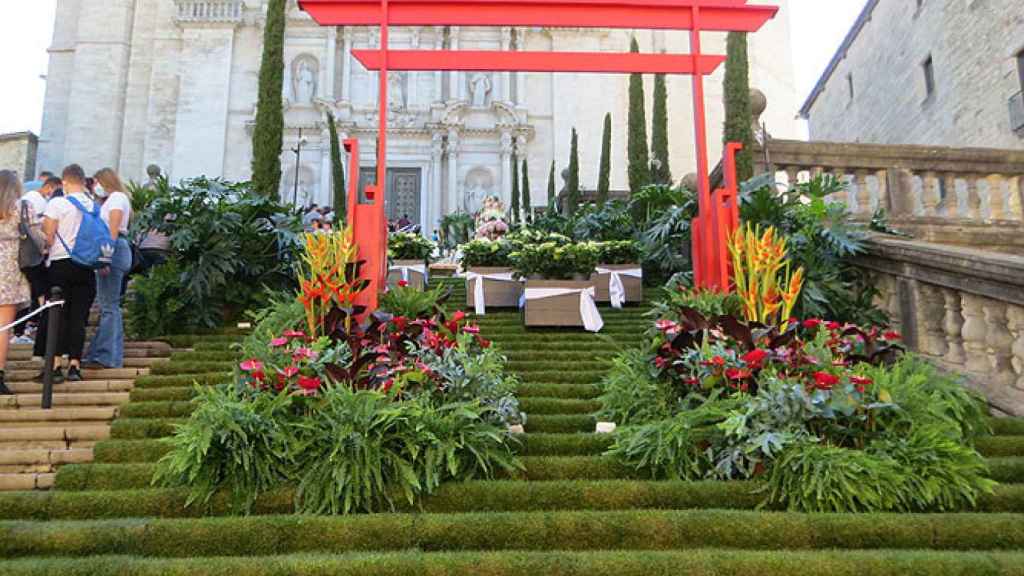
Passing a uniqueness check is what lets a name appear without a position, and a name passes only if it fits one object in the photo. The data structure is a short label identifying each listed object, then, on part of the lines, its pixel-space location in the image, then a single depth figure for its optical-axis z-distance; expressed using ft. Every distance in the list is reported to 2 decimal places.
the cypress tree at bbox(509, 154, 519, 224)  68.58
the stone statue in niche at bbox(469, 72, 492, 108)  81.71
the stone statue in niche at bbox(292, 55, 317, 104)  80.28
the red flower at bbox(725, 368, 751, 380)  13.28
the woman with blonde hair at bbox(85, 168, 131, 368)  18.19
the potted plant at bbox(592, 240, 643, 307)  28.78
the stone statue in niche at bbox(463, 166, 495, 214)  79.57
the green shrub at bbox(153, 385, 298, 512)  11.53
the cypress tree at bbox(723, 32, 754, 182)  35.27
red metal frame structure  20.08
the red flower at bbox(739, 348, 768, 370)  13.42
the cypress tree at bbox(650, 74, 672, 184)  52.37
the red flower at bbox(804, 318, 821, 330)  15.44
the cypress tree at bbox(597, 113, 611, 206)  54.29
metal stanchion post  14.49
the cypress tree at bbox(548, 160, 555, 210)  66.31
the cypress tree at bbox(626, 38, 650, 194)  50.93
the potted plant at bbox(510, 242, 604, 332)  24.18
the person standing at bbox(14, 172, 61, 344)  16.78
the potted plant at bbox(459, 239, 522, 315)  28.14
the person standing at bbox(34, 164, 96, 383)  16.99
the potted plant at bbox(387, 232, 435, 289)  33.60
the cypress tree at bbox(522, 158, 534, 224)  64.95
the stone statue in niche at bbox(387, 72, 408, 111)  81.25
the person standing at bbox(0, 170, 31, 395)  16.15
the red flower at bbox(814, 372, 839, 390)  12.33
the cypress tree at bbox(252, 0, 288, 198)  38.65
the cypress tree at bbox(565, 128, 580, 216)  55.47
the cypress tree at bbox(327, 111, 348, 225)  66.28
